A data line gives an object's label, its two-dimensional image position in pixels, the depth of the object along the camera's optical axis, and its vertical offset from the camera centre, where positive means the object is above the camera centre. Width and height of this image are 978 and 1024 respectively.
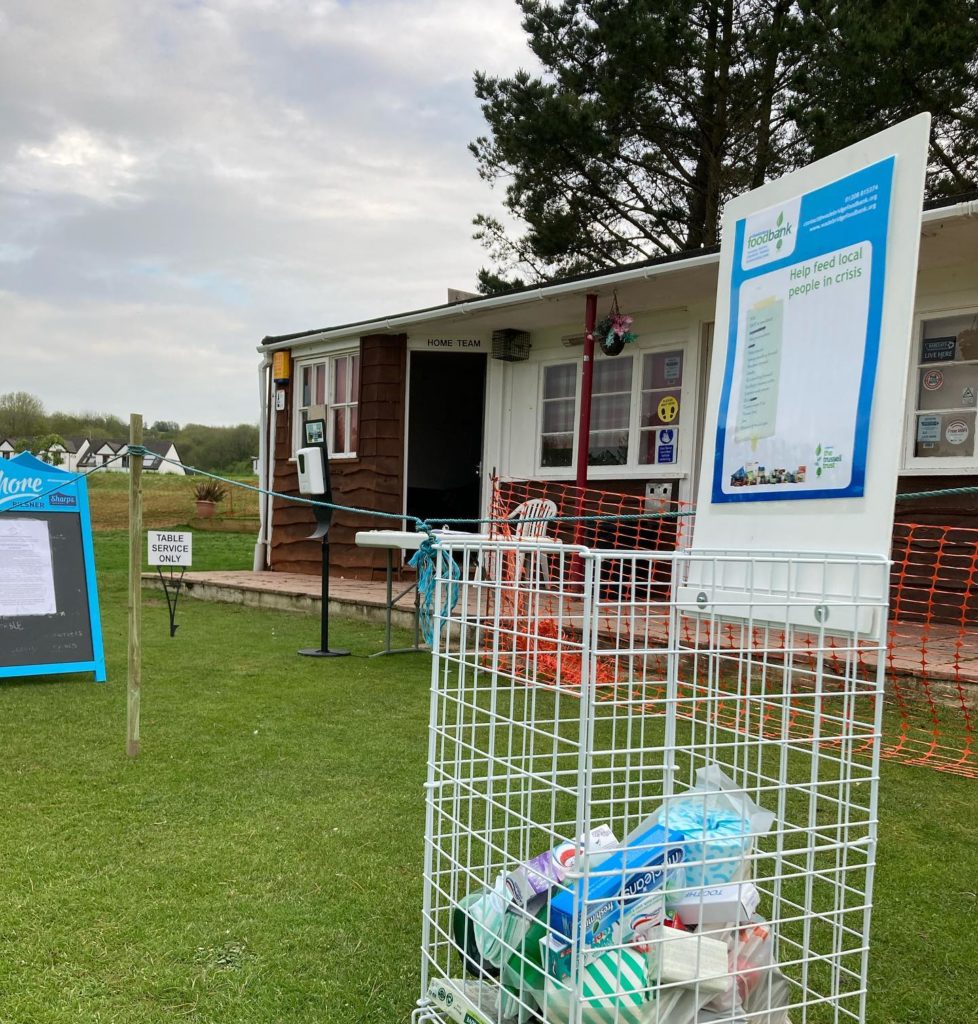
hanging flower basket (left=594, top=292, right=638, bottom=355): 8.04 +1.08
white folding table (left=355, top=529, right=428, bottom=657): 3.98 -0.47
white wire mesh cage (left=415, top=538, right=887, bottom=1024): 1.47 -0.75
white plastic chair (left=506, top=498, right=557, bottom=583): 7.36 -0.61
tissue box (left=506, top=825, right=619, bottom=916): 1.61 -0.80
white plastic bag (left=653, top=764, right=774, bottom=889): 1.53 -0.67
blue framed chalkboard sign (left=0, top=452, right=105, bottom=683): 5.05 -0.90
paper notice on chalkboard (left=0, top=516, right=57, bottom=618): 5.08 -0.84
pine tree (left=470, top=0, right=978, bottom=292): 9.66 +4.38
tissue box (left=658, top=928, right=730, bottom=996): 1.49 -0.86
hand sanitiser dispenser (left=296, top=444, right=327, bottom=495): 6.22 -0.23
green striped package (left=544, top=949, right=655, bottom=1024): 1.49 -0.91
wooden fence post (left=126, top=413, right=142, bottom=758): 3.57 -0.70
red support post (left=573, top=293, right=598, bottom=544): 7.85 +0.51
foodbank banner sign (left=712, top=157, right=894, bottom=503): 1.67 +0.24
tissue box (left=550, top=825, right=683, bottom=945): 1.45 -0.72
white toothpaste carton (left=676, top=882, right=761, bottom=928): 1.55 -0.80
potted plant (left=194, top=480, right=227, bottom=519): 19.81 -1.45
